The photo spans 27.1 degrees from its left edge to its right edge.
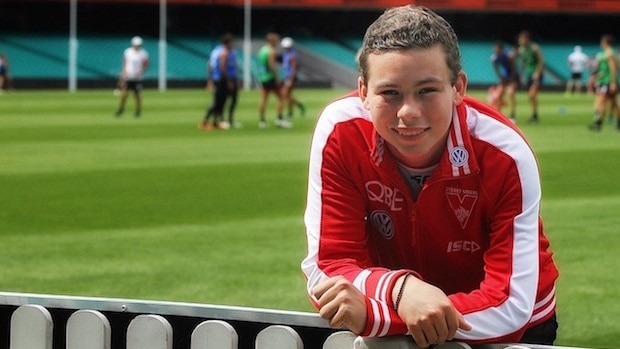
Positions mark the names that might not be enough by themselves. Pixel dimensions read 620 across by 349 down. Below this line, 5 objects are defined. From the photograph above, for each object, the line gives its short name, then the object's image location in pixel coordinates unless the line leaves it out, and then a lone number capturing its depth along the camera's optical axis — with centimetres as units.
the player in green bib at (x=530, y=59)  3079
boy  348
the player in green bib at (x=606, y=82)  2778
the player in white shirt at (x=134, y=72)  3250
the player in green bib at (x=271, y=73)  2905
